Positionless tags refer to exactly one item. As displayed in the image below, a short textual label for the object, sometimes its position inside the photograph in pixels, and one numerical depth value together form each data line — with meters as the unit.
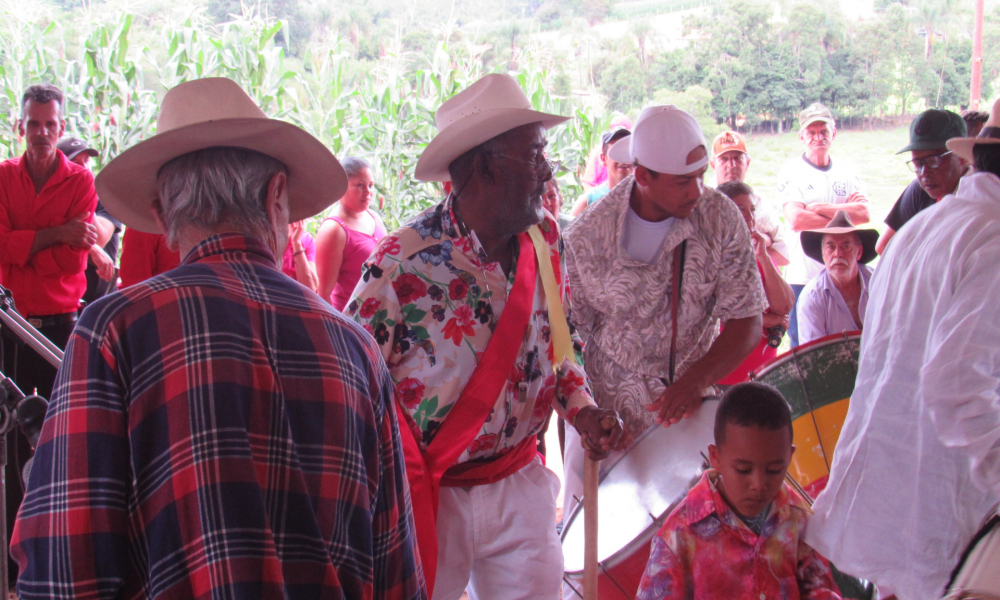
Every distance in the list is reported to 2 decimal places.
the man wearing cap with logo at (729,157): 5.09
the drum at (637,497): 2.12
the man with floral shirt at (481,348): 1.97
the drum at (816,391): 2.73
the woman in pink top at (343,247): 4.85
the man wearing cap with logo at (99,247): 4.53
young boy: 1.99
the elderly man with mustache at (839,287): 3.92
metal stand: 1.82
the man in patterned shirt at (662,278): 2.70
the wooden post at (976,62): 6.74
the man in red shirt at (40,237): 3.77
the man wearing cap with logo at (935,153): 3.90
